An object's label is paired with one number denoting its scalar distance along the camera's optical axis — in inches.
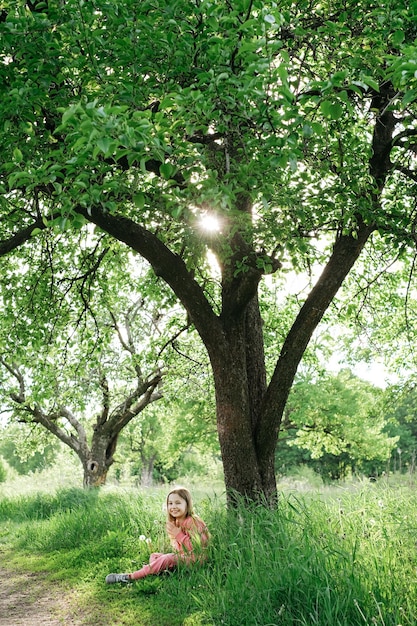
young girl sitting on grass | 226.8
